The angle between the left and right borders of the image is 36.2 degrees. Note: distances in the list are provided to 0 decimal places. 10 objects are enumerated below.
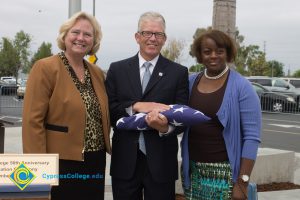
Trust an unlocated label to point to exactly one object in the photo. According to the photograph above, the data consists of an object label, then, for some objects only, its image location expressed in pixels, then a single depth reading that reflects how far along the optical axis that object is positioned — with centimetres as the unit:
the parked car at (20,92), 2412
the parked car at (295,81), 2701
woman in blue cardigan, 323
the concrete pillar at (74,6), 866
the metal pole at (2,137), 578
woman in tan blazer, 327
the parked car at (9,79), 4929
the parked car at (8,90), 2383
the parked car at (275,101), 2109
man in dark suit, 343
